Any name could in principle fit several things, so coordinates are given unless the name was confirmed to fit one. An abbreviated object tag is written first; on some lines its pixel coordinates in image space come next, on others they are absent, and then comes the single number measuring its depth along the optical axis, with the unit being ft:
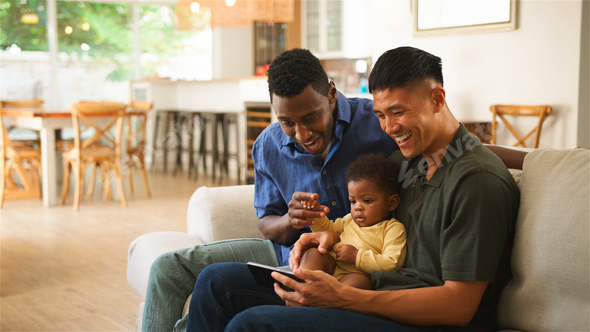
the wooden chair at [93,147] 16.16
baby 4.57
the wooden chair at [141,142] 18.04
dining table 16.53
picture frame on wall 14.57
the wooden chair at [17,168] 17.02
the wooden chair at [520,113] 13.74
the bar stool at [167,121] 24.57
